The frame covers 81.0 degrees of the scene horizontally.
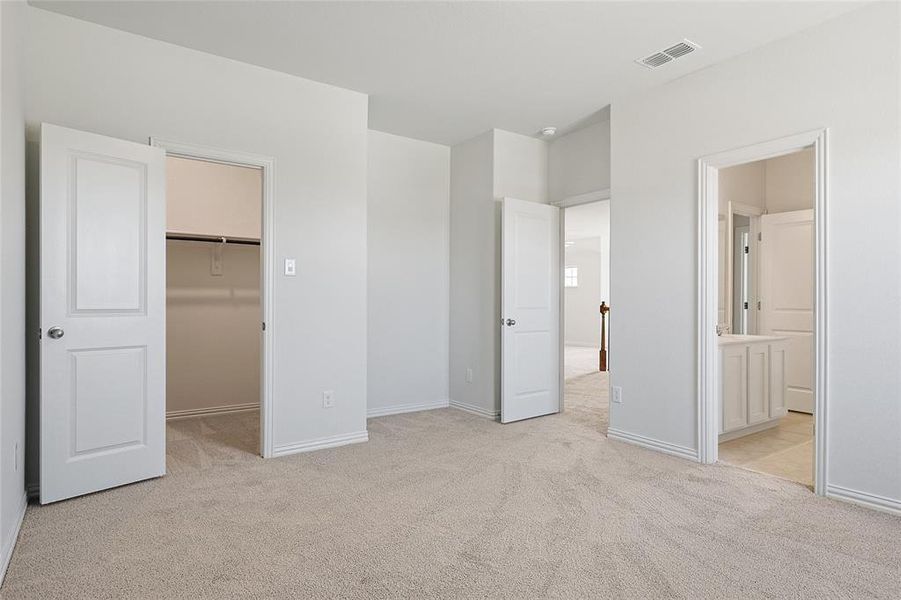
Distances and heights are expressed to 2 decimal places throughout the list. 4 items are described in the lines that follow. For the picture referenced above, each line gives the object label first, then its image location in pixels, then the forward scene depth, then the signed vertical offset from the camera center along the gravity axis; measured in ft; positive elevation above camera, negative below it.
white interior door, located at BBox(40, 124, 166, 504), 8.68 -0.28
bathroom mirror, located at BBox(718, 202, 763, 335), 17.09 +1.02
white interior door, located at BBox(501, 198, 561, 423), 14.74 -0.38
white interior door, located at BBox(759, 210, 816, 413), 16.60 +0.25
